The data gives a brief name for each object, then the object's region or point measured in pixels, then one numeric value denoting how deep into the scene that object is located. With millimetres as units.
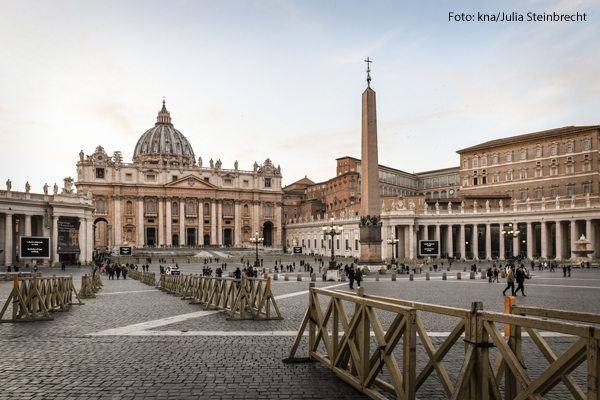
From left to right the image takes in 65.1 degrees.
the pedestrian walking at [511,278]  18391
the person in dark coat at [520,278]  18778
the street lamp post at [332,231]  30469
